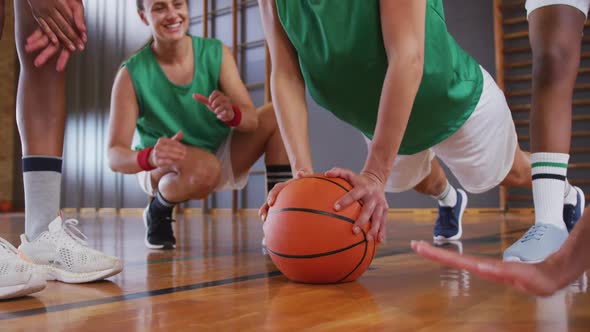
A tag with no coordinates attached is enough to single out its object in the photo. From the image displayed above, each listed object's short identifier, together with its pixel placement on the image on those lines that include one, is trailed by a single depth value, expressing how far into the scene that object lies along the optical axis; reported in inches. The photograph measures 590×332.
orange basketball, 49.9
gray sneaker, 58.7
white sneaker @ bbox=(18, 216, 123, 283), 56.6
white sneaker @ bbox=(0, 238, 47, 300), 46.9
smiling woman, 93.7
